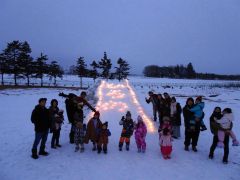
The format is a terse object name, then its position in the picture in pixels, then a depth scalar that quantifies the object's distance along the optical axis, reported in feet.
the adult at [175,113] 24.76
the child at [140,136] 21.02
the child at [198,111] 21.29
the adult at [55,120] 20.77
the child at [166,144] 19.98
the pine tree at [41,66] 137.80
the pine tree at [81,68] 158.58
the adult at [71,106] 22.22
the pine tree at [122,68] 120.68
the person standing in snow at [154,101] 30.87
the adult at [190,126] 21.40
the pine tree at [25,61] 129.11
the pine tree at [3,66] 128.21
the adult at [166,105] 25.92
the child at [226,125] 19.13
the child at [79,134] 20.85
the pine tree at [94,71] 154.44
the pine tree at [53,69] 152.20
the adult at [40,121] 19.11
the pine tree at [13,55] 128.08
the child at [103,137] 20.48
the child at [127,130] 21.22
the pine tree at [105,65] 128.72
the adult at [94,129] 20.74
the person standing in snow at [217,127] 19.38
